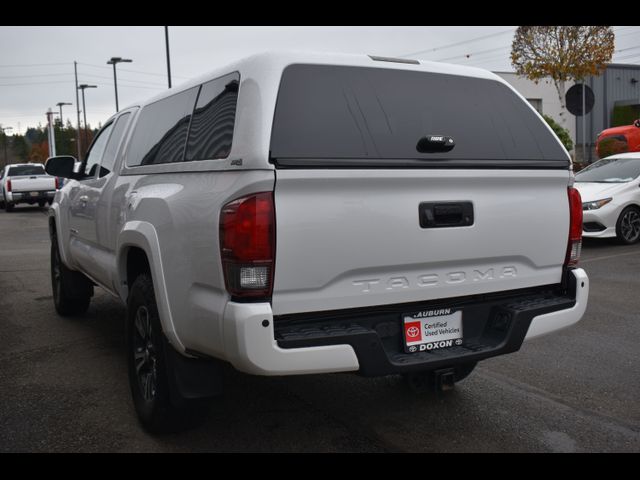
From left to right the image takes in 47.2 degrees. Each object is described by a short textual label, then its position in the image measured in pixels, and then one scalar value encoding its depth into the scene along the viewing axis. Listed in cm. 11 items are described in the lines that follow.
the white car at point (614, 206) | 1179
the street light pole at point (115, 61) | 3922
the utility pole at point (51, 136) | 5603
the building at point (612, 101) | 4569
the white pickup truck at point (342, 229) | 320
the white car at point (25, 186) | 2617
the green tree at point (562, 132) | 3247
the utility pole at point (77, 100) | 5888
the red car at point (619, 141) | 2303
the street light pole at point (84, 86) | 5578
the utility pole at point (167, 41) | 2721
